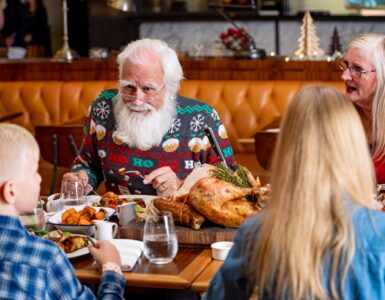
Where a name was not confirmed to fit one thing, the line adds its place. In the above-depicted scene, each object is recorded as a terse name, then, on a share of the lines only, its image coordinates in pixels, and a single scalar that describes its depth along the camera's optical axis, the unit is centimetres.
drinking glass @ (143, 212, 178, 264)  344
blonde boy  299
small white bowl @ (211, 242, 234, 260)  359
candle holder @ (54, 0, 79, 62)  1041
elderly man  515
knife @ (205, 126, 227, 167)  416
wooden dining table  333
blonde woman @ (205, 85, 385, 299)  248
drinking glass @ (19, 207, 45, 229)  401
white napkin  346
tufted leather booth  886
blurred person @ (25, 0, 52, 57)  1504
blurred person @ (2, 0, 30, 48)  1479
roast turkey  372
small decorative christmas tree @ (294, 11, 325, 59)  1013
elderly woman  487
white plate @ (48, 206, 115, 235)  399
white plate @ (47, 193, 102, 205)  458
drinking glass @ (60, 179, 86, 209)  444
